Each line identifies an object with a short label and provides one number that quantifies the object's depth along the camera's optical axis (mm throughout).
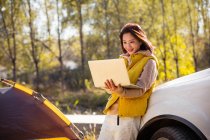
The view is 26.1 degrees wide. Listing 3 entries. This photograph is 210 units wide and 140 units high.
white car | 4070
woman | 4414
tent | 4973
